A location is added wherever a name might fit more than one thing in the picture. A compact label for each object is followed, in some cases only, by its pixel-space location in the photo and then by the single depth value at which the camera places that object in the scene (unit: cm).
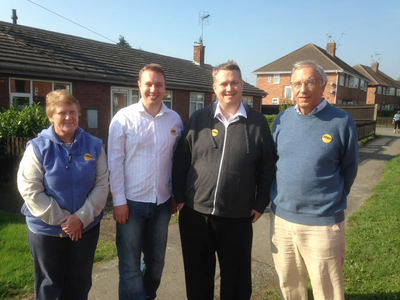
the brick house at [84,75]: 1006
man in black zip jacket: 254
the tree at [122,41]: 5706
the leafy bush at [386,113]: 4494
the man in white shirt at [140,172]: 260
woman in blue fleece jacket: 228
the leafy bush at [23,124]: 668
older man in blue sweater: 239
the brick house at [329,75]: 3491
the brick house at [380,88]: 5110
